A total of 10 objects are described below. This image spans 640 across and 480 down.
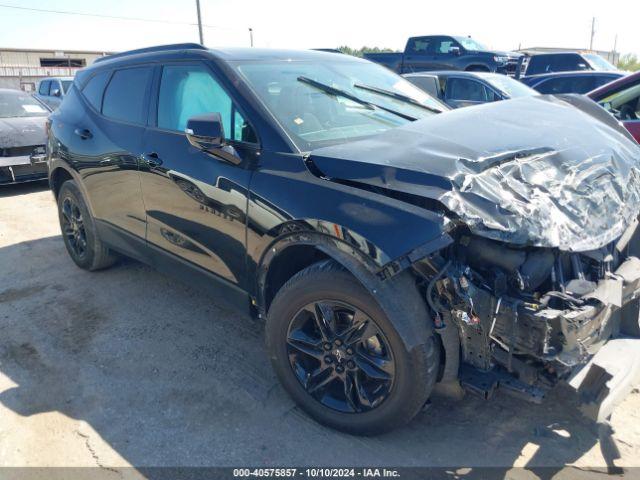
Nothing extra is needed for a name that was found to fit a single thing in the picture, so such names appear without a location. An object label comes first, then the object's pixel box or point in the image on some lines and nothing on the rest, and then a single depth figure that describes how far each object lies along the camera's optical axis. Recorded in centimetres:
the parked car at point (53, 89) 1580
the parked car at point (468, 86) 892
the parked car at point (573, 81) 1057
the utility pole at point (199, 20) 2589
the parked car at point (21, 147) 792
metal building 3625
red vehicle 563
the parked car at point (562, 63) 1418
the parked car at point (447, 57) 1553
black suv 225
